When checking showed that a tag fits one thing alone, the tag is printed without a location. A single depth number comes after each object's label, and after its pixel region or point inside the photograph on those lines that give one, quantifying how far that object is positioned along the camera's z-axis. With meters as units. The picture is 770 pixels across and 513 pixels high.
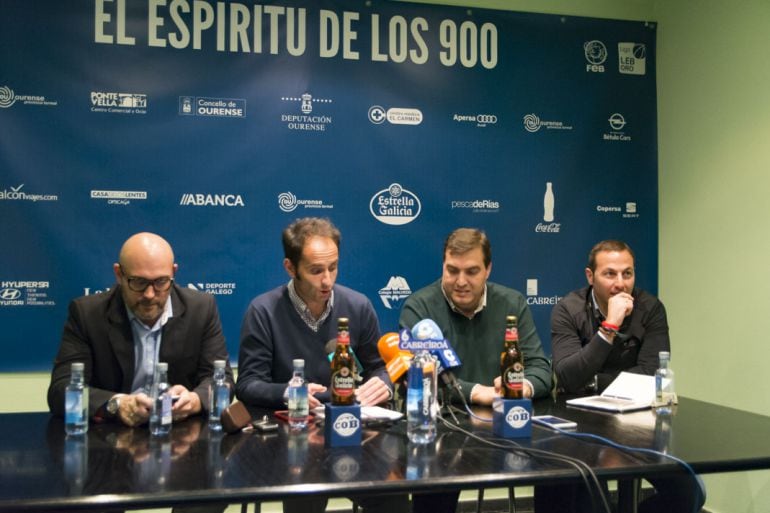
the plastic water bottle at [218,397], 2.20
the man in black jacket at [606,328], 2.99
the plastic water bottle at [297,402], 2.19
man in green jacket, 2.93
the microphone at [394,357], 2.29
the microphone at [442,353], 2.25
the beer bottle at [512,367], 2.07
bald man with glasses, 2.51
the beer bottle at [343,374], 1.99
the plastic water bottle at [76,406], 2.10
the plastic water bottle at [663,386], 2.56
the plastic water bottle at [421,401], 2.02
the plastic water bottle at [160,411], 2.12
